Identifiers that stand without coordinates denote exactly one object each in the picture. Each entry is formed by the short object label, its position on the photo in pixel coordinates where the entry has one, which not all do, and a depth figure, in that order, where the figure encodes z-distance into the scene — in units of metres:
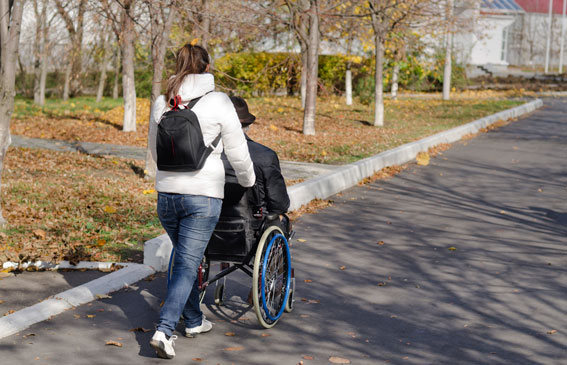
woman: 4.73
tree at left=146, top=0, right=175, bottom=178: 11.00
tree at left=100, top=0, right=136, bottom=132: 18.05
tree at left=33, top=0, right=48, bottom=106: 27.89
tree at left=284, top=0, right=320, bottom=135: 18.09
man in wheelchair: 5.24
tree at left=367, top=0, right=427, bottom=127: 20.66
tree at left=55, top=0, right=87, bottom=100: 17.58
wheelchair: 5.20
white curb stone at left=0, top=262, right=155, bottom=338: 5.27
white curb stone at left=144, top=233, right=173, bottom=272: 6.86
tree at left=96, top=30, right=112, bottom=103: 31.27
